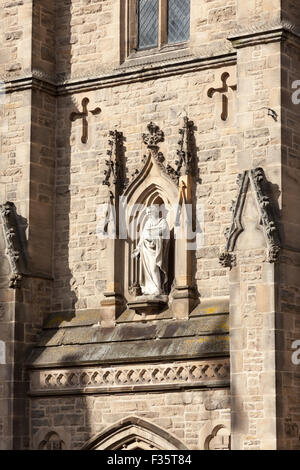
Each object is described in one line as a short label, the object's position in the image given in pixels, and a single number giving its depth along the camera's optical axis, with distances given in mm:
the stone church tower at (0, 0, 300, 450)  23031
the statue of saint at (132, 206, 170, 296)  25031
